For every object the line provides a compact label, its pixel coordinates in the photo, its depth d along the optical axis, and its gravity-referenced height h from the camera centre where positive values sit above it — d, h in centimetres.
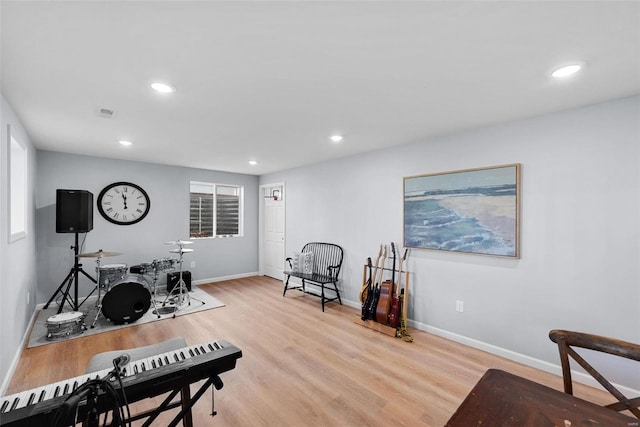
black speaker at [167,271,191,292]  496 -114
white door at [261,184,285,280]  600 -35
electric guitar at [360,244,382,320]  366 -108
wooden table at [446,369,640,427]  97 -70
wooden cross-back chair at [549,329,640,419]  119 -60
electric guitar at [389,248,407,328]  336 -114
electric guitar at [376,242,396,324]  343 -103
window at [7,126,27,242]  287 +25
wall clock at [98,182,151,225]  470 +18
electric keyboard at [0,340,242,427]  96 -71
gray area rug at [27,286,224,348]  319 -139
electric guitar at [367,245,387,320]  360 -103
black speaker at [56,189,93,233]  366 +3
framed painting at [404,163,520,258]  277 +6
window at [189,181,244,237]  580 +10
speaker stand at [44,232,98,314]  379 -92
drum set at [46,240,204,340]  324 -109
